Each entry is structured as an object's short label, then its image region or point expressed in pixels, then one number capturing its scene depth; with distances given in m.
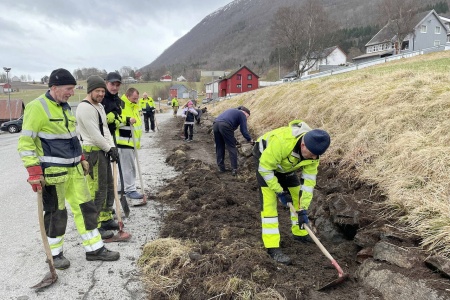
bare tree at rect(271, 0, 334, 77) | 41.34
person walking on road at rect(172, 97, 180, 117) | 27.23
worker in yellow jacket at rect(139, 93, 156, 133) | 16.70
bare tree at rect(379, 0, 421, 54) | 41.38
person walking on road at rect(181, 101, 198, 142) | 12.68
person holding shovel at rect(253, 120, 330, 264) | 3.48
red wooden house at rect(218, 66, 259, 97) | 54.38
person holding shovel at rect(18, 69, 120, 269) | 3.21
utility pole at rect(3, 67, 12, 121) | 26.40
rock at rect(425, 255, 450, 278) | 2.75
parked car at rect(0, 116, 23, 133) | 24.33
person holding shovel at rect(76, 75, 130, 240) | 4.14
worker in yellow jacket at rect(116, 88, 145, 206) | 5.43
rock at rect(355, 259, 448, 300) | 2.65
